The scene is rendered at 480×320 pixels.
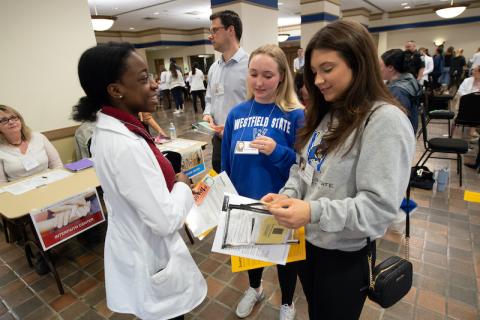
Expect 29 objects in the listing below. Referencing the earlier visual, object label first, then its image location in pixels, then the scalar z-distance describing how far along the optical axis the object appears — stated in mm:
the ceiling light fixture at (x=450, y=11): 7770
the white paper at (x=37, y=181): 2255
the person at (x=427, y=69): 6891
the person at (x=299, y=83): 3219
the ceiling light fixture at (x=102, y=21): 5773
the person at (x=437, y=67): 8914
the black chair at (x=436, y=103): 5551
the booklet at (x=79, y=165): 2604
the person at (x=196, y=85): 8984
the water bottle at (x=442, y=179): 3319
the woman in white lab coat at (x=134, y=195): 956
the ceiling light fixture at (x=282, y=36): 12467
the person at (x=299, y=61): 7930
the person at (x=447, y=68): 10289
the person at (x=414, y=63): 2796
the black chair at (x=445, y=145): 3178
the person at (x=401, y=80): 2611
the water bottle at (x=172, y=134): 3246
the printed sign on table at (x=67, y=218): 1937
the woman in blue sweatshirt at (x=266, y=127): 1386
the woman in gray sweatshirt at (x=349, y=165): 784
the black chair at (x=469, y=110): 4039
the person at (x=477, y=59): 7506
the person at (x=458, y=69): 10455
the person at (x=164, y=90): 10094
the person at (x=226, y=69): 2363
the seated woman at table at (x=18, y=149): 2510
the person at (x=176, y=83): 9281
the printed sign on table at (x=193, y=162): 2869
